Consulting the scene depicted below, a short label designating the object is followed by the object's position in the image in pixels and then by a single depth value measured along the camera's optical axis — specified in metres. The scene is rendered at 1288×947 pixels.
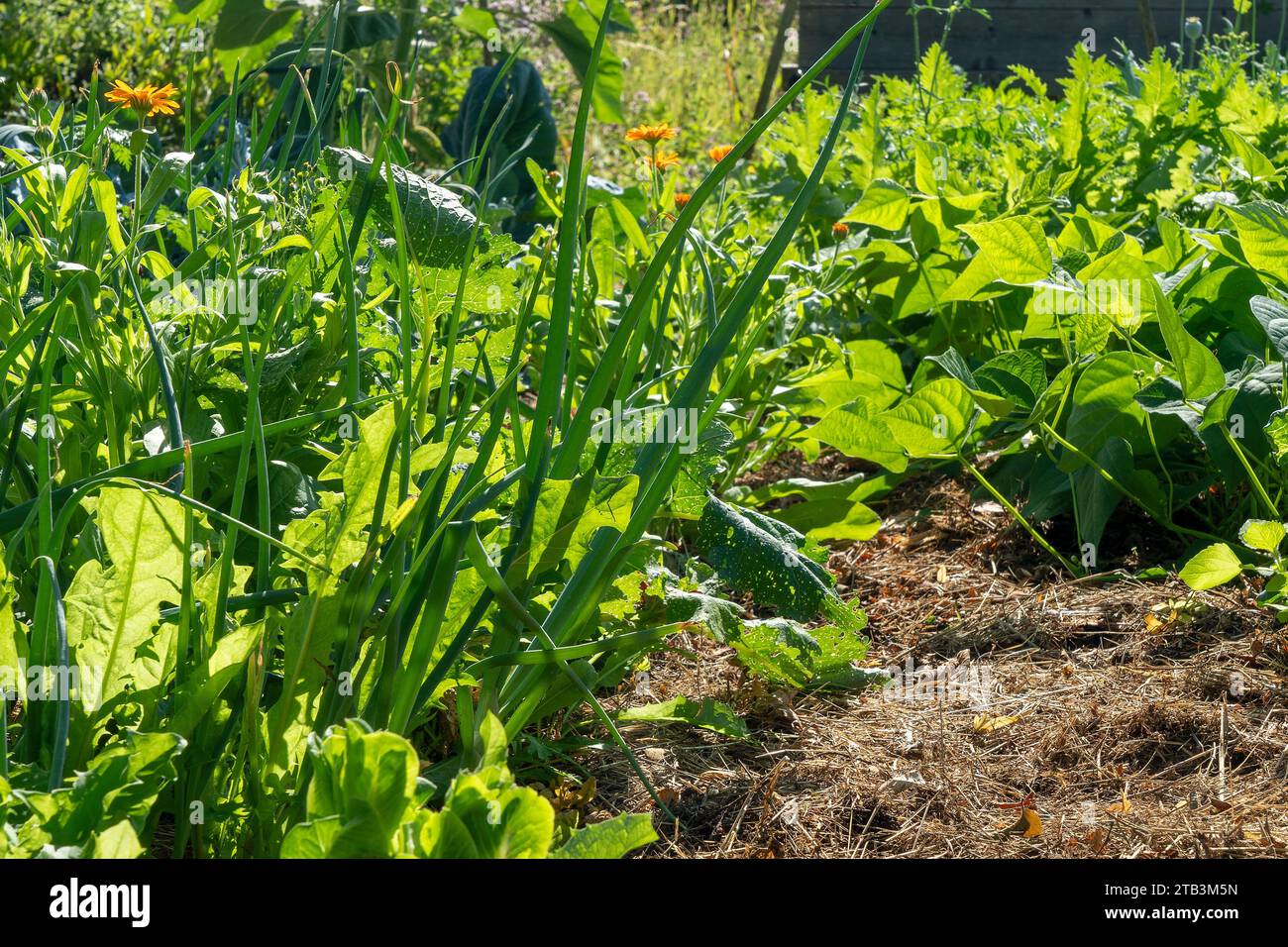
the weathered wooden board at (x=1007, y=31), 5.73
